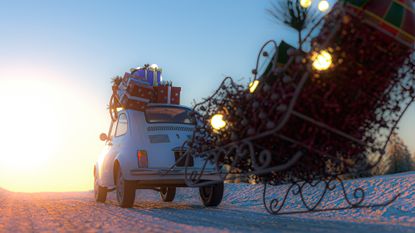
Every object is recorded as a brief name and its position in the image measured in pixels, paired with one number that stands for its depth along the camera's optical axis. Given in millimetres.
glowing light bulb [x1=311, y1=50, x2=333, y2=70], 4312
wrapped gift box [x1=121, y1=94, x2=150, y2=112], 8140
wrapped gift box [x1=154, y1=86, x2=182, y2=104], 8734
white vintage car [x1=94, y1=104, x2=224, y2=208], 7551
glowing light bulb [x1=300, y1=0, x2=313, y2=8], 4742
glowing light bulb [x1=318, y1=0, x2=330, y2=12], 4602
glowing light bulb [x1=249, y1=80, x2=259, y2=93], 5132
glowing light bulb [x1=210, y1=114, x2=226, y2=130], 5641
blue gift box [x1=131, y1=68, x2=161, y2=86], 8812
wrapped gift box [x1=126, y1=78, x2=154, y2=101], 7938
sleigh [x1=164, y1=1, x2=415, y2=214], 4363
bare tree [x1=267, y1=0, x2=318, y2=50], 4742
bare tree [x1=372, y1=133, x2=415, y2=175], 17483
